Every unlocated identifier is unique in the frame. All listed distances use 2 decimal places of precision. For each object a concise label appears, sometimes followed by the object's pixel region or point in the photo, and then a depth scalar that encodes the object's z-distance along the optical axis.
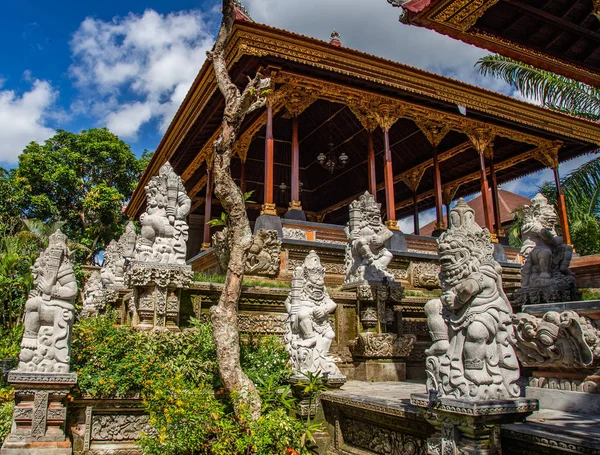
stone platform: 2.74
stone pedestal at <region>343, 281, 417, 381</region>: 6.68
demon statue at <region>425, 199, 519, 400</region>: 3.04
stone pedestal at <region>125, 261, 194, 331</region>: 5.99
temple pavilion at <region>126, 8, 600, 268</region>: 11.30
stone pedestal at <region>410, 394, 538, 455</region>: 2.85
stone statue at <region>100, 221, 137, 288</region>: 9.68
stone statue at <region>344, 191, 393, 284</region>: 7.30
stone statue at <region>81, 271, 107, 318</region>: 10.43
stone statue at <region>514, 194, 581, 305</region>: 5.91
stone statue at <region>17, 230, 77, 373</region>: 4.68
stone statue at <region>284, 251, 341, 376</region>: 5.15
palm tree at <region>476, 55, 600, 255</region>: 15.48
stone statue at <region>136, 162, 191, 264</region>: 6.36
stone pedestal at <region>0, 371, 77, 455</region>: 4.38
